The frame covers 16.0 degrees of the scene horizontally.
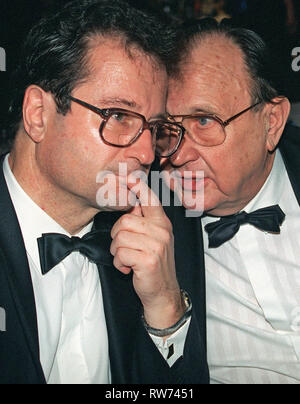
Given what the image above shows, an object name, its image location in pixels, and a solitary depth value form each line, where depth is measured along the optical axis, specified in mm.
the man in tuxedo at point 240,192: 1301
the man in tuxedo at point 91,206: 1220
